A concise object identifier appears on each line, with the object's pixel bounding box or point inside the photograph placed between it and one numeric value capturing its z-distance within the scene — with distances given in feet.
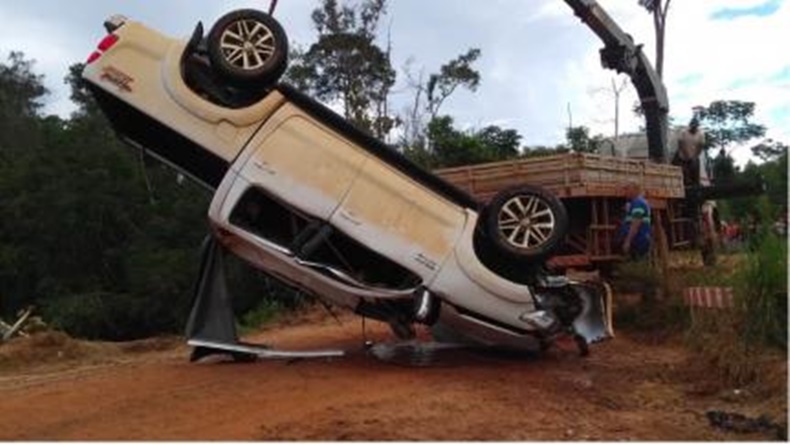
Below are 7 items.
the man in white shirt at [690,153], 53.47
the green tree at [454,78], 109.29
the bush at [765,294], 26.68
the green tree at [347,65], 103.50
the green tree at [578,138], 101.24
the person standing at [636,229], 38.01
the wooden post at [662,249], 36.50
